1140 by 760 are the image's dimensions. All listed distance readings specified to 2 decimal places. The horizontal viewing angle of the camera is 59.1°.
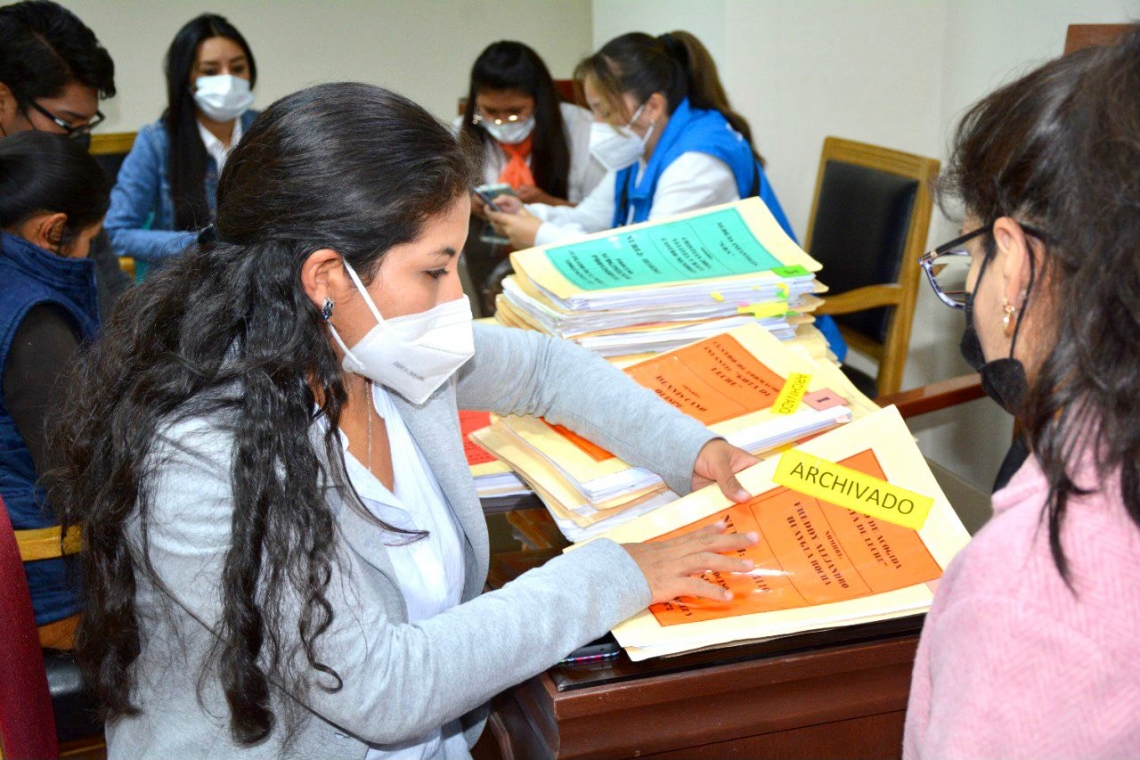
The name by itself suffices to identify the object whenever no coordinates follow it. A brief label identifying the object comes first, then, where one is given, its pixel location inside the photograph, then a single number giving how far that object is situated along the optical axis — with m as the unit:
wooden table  0.88
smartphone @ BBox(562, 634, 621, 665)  0.92
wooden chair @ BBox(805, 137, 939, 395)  2.16
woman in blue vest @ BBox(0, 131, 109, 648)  1.46
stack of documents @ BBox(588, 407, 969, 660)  0.91
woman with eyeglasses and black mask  0.58
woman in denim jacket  2.65
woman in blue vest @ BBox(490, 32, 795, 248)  2.20
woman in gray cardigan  0.86
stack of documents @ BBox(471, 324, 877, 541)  1.16
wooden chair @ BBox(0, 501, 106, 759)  1.03
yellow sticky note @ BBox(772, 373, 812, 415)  1.25
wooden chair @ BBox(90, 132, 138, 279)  3.16
